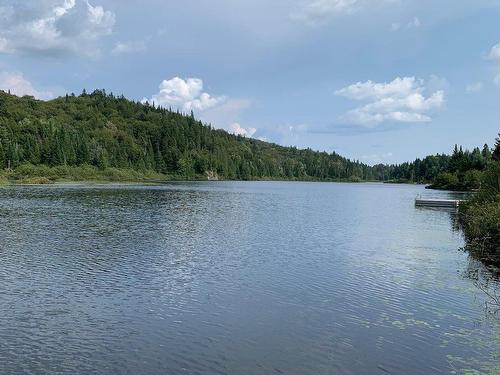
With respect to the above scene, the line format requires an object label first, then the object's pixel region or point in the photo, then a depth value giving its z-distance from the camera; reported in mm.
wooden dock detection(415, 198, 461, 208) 103625
